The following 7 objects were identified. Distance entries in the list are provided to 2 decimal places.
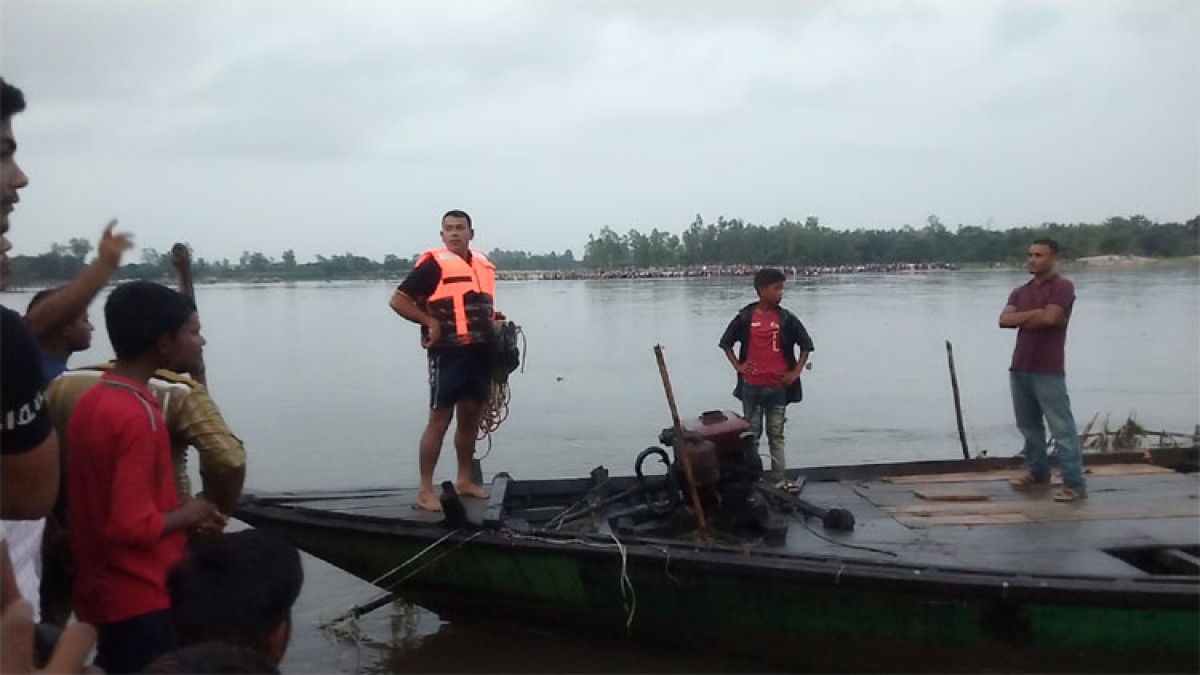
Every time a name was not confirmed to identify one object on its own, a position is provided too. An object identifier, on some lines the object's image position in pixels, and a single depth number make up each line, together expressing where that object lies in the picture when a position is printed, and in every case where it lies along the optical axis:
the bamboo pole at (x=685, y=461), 5.26
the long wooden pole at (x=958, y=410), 7.86
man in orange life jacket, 5.63
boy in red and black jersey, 6.87
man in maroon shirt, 6.00
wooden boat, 4.70
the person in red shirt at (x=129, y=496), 2.75
